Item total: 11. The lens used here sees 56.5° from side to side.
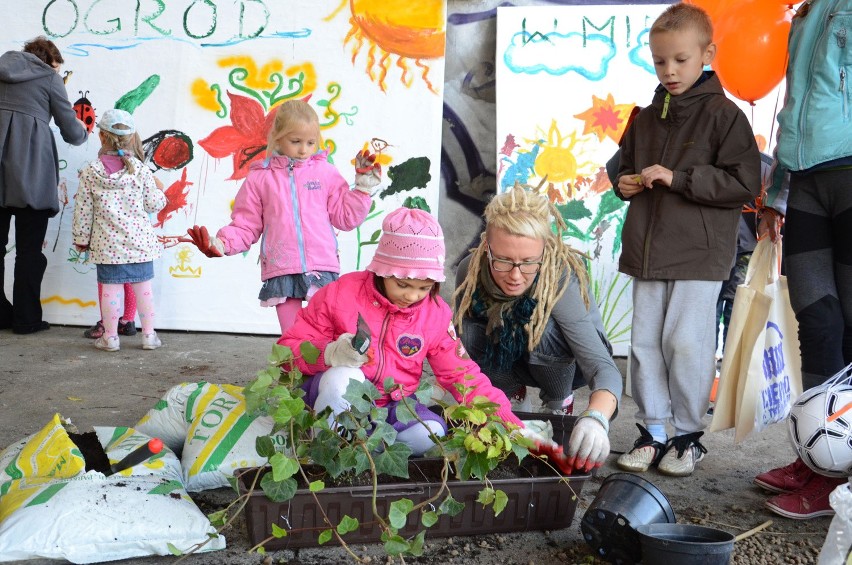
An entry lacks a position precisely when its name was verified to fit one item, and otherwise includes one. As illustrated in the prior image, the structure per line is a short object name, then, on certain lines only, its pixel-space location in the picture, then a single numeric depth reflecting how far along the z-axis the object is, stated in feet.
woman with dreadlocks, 8.28
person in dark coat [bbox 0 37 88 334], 15.21
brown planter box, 6.48
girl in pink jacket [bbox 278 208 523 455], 7.71
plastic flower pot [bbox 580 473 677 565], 6.38
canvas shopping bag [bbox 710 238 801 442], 9.25
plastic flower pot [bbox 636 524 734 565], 5.79
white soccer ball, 7.31
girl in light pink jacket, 11.20
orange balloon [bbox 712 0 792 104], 10.14
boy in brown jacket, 9.16
